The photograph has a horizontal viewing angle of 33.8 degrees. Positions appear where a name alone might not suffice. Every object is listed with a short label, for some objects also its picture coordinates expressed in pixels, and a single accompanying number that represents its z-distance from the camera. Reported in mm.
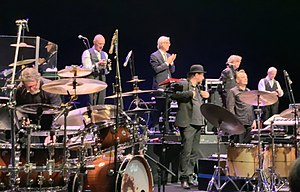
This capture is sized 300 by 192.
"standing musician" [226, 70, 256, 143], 8820
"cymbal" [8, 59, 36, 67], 8059
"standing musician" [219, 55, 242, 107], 10461
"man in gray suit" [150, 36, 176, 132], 10023
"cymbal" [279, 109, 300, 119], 7598
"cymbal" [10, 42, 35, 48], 8289
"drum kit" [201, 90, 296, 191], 7293
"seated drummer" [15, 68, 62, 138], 6954
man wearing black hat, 8477
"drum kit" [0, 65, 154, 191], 5520
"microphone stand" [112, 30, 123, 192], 5613
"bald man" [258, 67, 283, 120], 12898
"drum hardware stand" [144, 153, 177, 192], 6935
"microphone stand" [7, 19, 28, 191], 5098
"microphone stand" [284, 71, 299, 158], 7399
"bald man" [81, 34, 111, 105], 9914
